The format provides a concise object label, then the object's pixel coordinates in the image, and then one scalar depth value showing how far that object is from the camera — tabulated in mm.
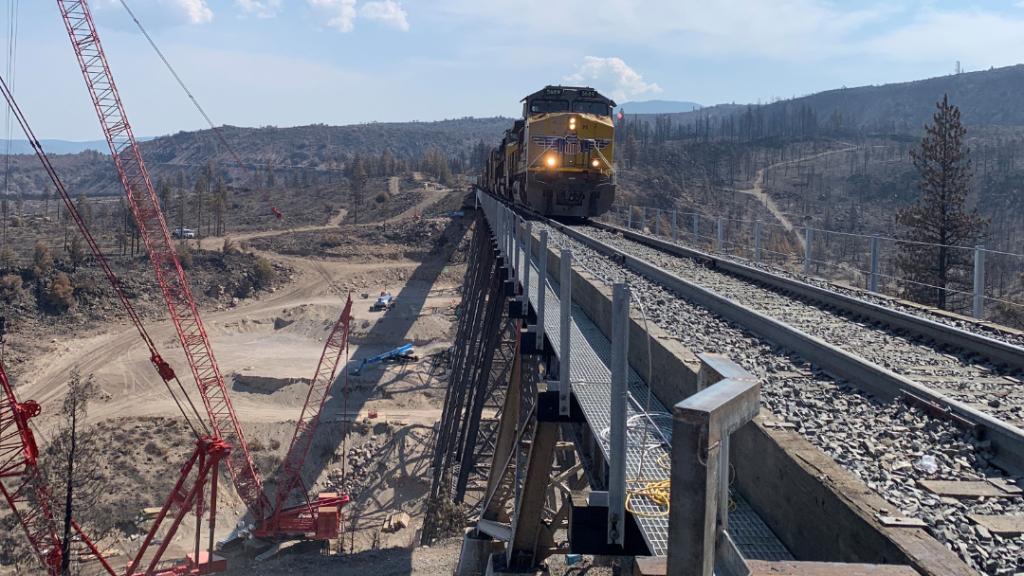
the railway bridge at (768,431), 2807
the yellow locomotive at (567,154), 21516
